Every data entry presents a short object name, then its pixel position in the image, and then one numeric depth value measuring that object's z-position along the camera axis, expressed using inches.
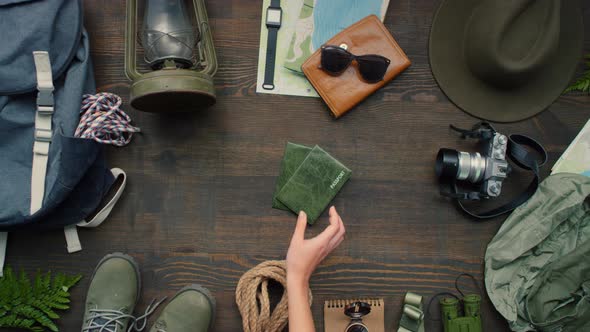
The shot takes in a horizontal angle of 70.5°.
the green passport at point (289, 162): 48.8
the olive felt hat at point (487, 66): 46.1
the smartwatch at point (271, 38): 48.9
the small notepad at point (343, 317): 47.7
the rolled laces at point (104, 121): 44.7
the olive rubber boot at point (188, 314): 46.6
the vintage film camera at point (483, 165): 46.0
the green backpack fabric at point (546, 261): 45.1
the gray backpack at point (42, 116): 42.1
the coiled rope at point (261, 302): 45.3
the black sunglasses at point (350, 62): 46.6
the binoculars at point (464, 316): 46.1
